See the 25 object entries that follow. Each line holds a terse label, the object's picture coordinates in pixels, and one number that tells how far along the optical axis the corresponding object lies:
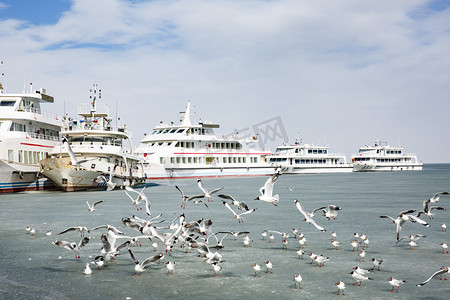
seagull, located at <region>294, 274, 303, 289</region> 11.20
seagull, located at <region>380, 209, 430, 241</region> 15.82
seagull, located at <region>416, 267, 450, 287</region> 10.80
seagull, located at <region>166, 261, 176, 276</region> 12.45
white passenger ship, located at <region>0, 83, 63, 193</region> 39.59
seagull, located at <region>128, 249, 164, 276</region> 12.16
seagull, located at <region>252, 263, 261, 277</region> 12.21
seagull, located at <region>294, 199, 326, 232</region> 15.83
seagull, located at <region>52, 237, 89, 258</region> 13.93
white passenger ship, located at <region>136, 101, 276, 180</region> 75.16
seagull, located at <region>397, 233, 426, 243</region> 15.23
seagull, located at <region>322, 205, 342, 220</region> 16.73
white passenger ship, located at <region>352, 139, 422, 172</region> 126.31
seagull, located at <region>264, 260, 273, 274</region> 12.45
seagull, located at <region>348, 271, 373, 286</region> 11.18
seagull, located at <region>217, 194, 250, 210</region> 17.01
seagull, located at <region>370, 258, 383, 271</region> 12.54
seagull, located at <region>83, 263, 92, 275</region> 12.59
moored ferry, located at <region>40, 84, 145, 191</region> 40.72
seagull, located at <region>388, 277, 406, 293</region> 10.66
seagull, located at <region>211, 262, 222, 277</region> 12.35
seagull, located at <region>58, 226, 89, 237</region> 15.71
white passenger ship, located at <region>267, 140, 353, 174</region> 109.81
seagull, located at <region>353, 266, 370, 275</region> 11.30
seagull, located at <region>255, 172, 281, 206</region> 17.70
